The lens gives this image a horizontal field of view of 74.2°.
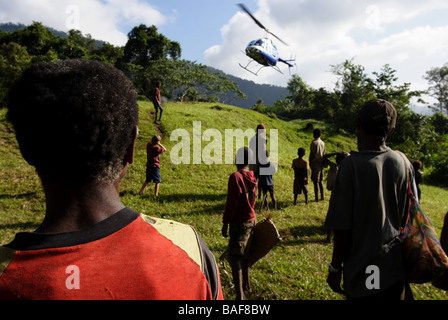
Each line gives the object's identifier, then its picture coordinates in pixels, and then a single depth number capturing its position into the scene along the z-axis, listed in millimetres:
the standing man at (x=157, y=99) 14898
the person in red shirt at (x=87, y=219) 903
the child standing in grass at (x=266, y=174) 8047
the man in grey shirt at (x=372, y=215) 2234
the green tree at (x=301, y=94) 50709
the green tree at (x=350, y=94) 32812
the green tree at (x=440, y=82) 62375
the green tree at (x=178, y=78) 41250
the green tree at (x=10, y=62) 24016
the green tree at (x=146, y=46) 56094
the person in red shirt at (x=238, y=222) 4125
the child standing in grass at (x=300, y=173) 8812
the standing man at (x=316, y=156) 9219
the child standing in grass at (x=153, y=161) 8703
